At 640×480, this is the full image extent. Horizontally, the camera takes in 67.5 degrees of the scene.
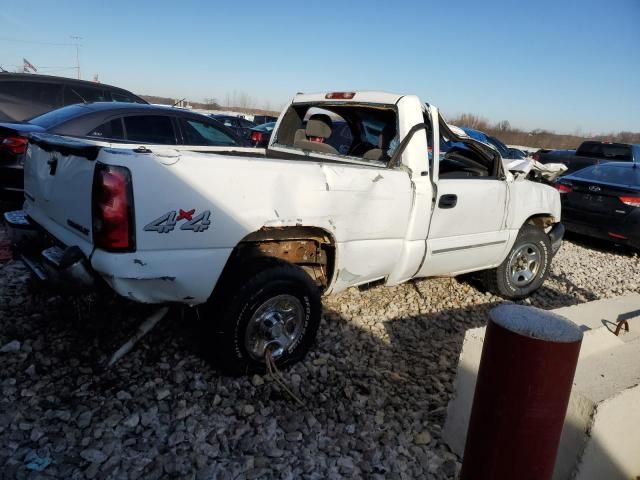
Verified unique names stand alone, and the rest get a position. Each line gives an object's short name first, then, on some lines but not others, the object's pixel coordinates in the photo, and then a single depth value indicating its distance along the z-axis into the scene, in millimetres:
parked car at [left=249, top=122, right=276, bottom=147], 13482
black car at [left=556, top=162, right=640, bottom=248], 7410
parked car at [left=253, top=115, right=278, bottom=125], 23234
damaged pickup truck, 2465
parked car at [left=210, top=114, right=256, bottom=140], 15352
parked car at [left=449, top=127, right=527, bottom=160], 13366
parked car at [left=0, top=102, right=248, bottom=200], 5246
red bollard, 1430
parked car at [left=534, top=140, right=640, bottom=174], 13461
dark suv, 6852
